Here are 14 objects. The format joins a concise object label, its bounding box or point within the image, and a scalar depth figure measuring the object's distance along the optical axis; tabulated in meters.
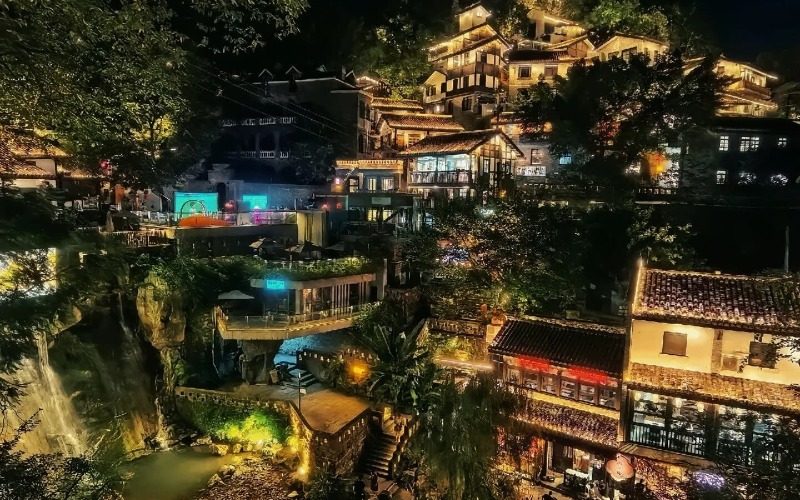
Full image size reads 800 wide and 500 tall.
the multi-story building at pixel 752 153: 33.31
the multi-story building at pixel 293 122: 50.62
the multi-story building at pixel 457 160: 40.44
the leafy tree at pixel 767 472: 10.36
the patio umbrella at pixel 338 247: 32.91
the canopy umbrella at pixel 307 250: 28.58
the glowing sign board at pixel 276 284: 25.31
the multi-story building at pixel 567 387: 19.91
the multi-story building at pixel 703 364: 17.38
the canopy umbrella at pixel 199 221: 30.10
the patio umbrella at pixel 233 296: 24.85
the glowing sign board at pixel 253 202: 45.66
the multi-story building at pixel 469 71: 52.78
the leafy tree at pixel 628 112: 31.52
